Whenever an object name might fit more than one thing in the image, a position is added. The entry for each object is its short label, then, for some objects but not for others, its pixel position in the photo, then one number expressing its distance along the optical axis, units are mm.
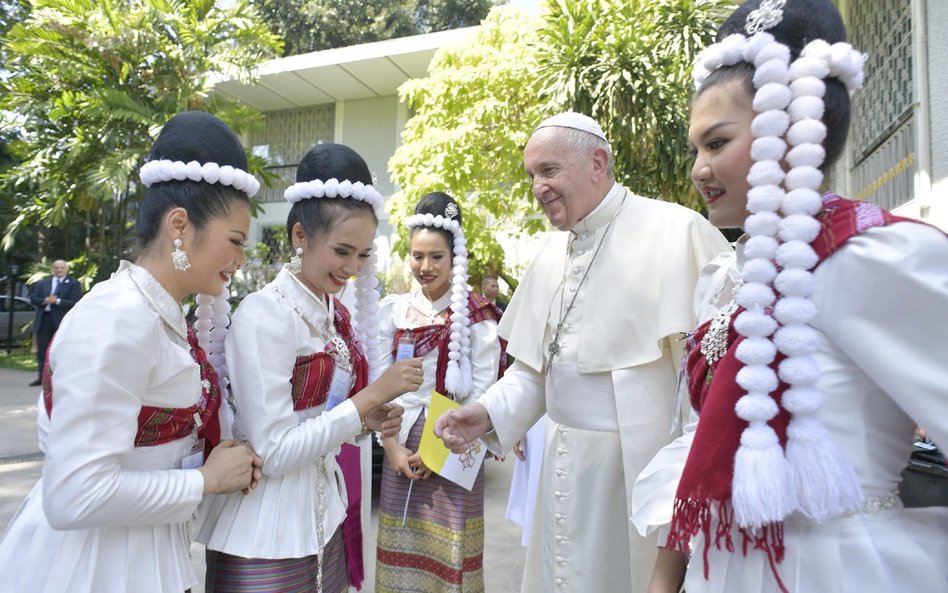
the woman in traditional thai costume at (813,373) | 1015
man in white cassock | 2146
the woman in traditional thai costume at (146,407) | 1355
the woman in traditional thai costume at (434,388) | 3164
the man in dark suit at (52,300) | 10016
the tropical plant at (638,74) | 7520
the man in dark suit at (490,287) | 8691
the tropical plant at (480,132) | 8578
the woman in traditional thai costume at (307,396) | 1767
